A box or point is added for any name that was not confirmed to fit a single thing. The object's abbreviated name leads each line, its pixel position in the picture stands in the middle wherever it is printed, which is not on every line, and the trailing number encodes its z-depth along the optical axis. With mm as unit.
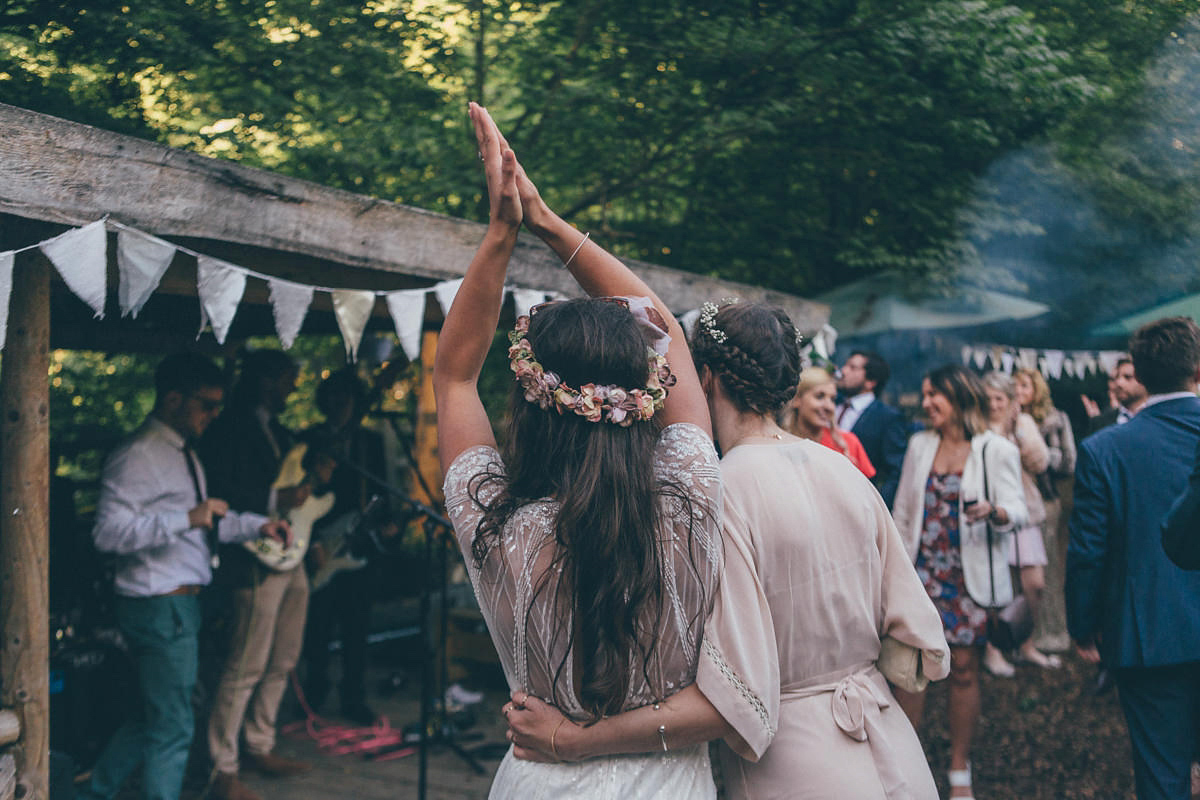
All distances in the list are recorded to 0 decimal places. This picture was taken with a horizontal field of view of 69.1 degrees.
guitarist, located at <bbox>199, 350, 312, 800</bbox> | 4379
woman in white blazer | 4105
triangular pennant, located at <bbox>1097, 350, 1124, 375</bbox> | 9161
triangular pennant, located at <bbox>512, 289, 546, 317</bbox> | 3830
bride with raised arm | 1492
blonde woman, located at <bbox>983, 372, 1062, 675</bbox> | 5340
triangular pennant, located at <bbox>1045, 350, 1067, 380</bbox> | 8844
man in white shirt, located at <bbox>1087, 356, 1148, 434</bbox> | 4730
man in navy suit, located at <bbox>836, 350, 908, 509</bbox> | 5203
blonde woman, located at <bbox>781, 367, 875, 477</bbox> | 4137
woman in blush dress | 1824
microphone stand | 4012
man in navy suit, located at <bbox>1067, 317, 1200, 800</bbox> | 2922
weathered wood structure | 2402
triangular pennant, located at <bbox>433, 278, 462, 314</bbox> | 3416
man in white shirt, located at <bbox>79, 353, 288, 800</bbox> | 3541
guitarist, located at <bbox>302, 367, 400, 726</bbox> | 5336
